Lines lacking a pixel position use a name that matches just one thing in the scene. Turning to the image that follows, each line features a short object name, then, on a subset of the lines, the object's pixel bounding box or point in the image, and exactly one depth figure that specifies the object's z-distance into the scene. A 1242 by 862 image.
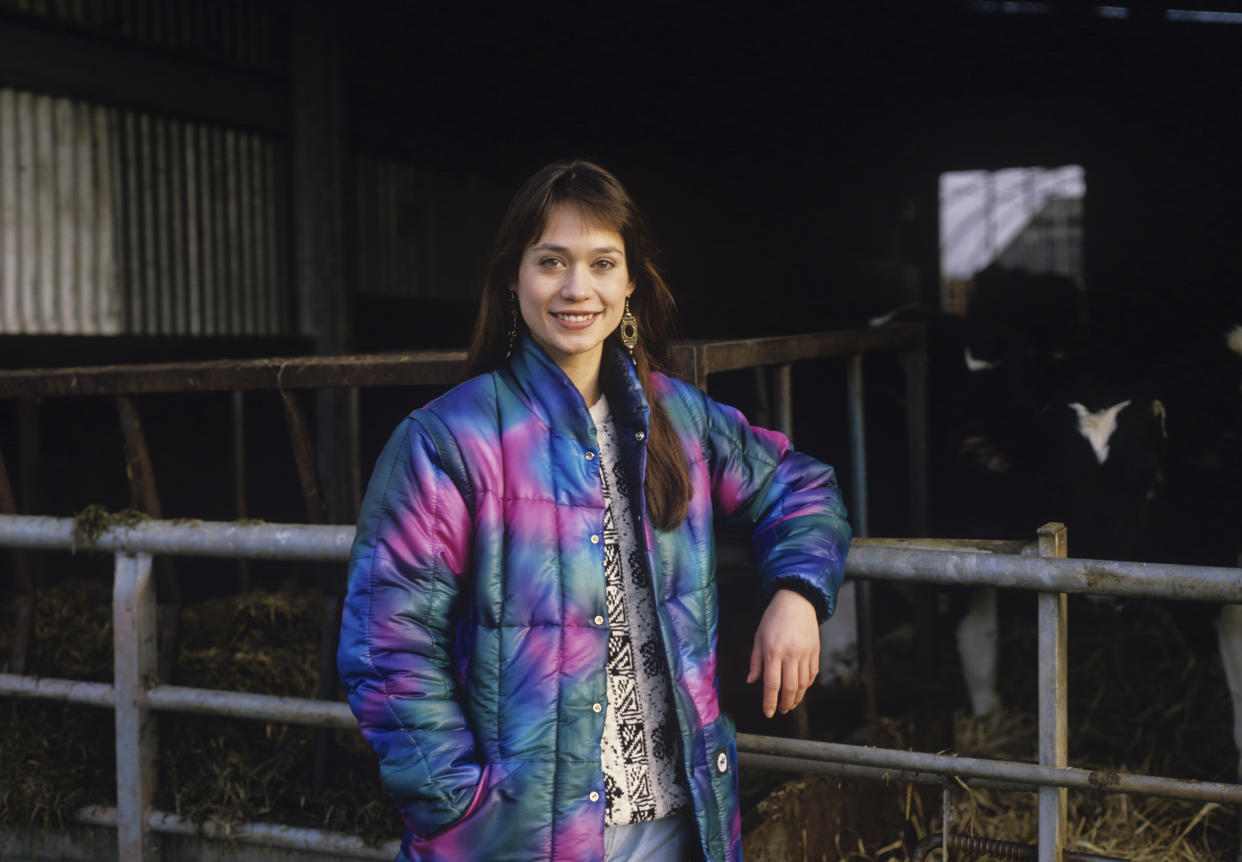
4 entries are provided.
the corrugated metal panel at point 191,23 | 4.55
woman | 1.56
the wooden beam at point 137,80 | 4.36
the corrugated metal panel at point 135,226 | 4.46
